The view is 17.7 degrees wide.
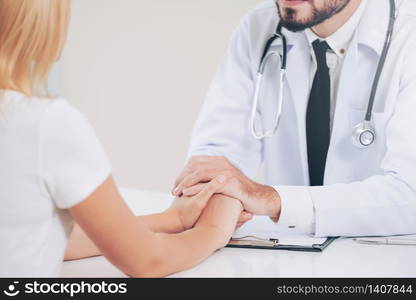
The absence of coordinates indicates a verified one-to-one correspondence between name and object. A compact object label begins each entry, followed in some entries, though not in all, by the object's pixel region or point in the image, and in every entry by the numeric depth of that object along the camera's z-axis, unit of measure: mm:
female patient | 1873
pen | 2236
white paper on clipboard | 2221
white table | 2067
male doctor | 2337
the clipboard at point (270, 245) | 2173
